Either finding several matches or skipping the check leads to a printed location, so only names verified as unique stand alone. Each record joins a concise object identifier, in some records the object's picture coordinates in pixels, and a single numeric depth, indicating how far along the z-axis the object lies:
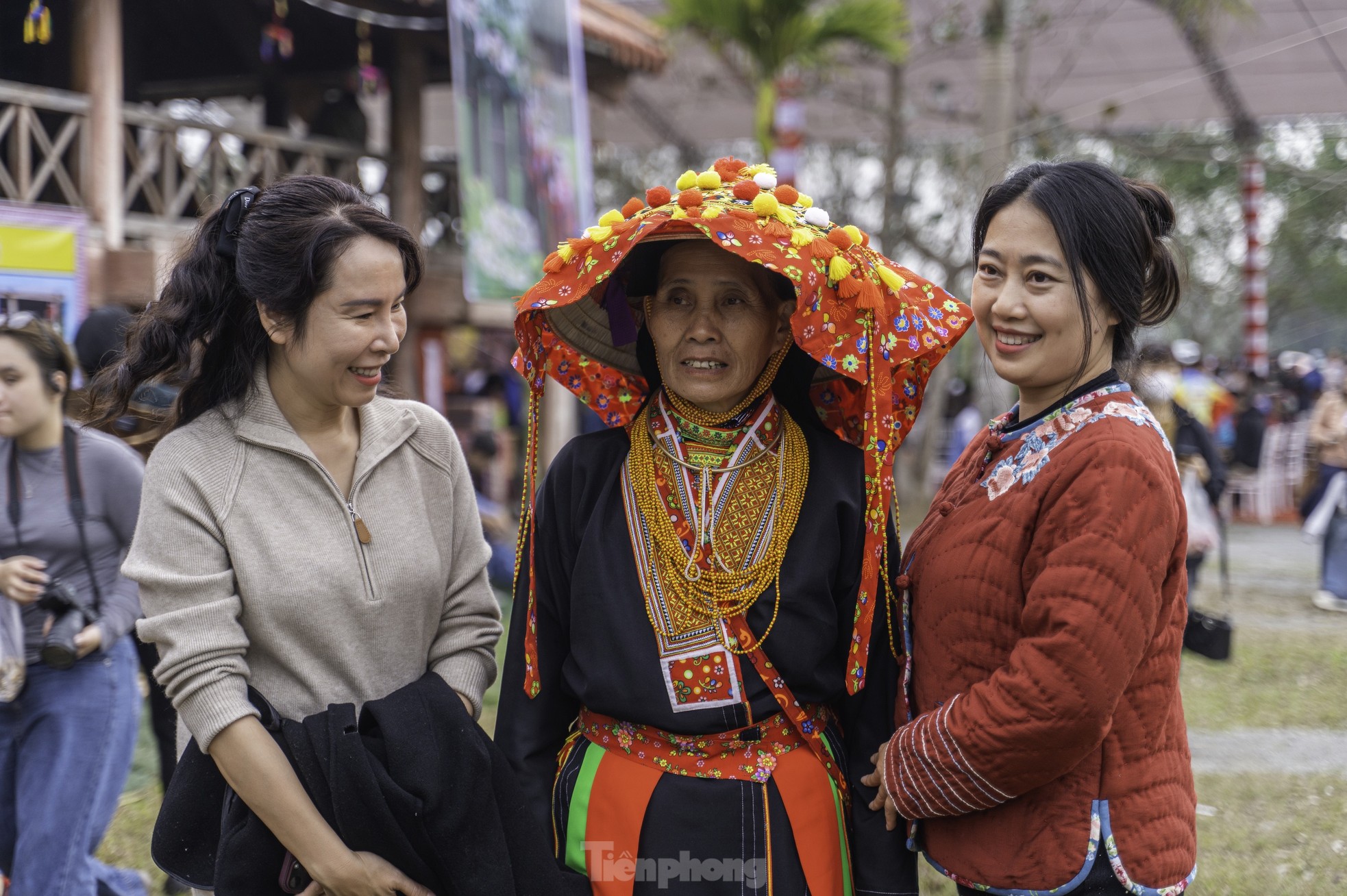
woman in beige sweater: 1.84
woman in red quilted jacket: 1.71
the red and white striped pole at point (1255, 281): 15.58
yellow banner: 5.23
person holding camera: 2.88
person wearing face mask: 6.73
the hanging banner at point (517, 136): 7.13
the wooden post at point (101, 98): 6.54
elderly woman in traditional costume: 2.05
